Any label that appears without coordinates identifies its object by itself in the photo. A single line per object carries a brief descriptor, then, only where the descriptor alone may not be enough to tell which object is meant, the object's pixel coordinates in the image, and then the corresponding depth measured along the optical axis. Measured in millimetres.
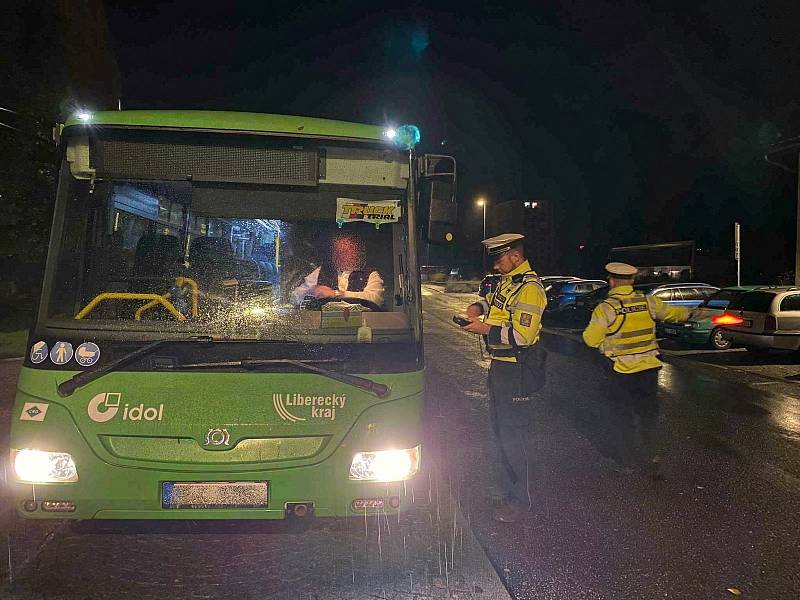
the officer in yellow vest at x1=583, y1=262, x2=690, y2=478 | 5297
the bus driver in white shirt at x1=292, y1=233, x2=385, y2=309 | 3980
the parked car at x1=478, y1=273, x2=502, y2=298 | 28561
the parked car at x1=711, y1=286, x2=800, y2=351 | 12125
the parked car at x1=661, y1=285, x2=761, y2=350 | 13914
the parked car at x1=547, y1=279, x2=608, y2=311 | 24500
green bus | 3312
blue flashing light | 3969
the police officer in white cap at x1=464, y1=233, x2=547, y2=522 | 4617
